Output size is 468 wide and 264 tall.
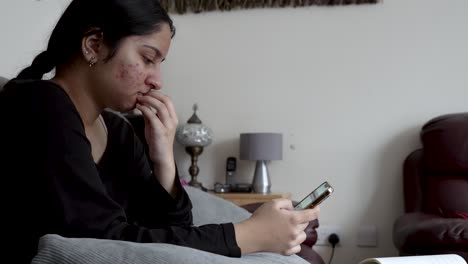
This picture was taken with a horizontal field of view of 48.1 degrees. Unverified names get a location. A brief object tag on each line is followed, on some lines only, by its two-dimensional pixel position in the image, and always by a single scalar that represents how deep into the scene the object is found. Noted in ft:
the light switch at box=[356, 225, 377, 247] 8.86
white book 2.85
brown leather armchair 7.47
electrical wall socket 8.99
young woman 2.54
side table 8.26
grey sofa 2.01
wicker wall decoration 9.13
